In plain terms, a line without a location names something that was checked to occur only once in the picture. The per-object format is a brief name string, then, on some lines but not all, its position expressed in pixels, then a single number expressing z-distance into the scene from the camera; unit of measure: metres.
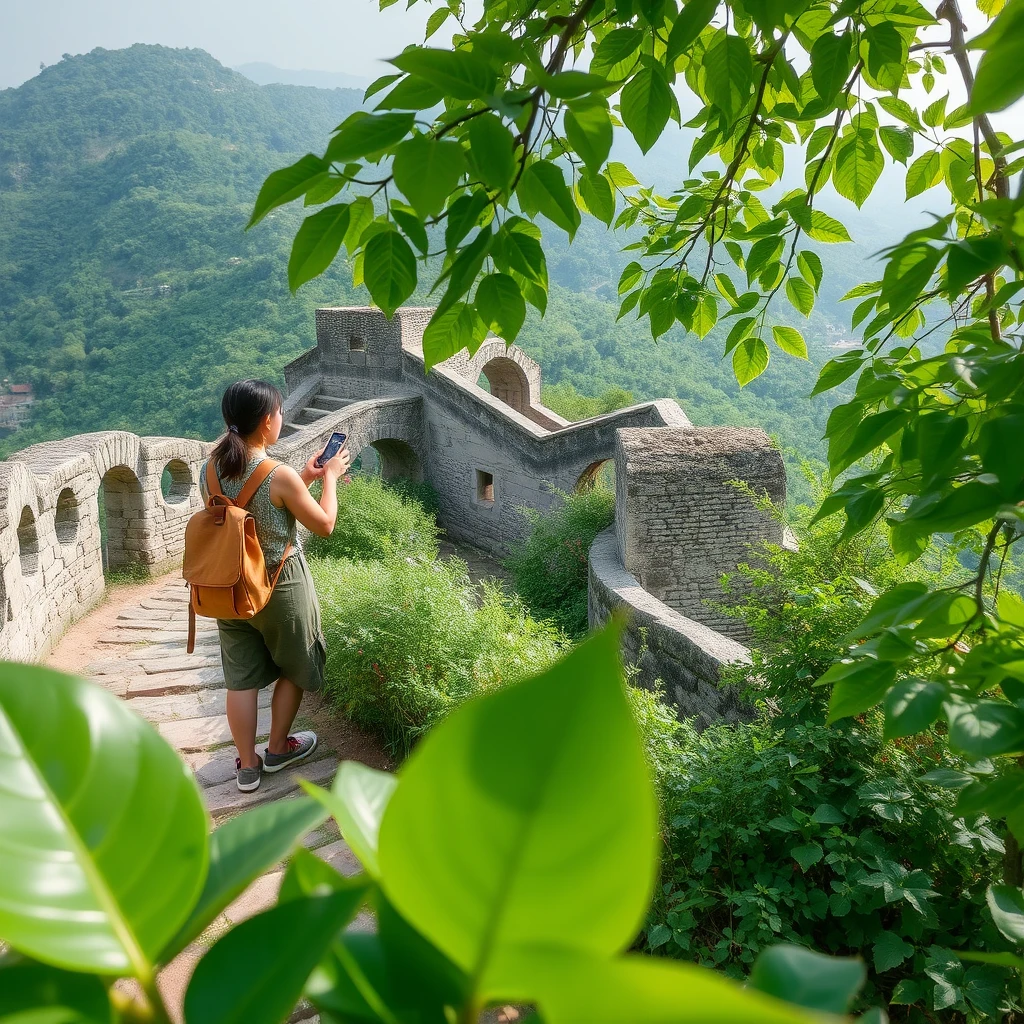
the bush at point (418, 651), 4.08
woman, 3.21
